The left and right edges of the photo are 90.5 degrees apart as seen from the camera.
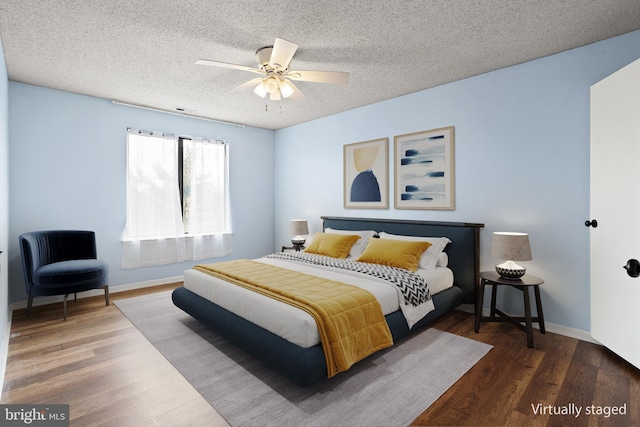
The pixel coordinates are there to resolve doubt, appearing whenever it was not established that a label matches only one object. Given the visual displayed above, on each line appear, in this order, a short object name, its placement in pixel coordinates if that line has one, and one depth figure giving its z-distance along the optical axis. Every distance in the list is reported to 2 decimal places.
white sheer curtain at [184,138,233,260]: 5.10
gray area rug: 1.84
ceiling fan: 2.56
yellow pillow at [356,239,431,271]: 3.31
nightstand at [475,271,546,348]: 2.72
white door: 2.24
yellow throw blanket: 2.05
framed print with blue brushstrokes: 3.72
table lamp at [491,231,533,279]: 2.79
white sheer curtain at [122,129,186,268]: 4.50
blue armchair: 3.29
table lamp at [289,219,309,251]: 5.09
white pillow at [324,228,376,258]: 4.07
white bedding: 2.05
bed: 1.98
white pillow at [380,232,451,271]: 3.38
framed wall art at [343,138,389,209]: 4.35
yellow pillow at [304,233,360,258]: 4.05
